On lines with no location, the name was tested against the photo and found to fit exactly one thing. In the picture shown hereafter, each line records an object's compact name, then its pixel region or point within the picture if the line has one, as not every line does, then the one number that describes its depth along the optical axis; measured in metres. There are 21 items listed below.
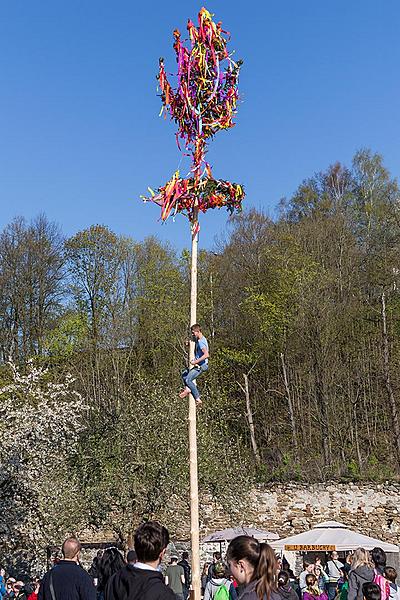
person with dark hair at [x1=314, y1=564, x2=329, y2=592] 16.25
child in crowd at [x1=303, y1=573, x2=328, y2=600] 12.49
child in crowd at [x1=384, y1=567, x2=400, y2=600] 8.61
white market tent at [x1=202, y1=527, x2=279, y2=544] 25.09
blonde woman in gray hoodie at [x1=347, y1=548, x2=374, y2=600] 8.95
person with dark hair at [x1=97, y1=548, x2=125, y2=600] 9.60
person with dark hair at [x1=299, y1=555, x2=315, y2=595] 13.86
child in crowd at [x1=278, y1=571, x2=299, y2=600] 10.57
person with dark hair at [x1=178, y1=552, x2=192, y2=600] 18.76
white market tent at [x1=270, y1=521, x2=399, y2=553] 19.77
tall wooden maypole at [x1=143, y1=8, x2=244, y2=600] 11.63
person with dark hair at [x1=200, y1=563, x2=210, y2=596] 21.79
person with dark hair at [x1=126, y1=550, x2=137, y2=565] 6.21
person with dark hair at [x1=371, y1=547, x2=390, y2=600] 8.41
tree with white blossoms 22.52
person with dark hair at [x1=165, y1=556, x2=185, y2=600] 16.91
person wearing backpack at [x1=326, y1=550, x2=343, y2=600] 16.52
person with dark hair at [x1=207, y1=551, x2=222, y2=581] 17.91
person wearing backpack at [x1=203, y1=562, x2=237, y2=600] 11.57
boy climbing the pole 10.61
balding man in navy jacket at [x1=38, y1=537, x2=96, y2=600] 6.49
